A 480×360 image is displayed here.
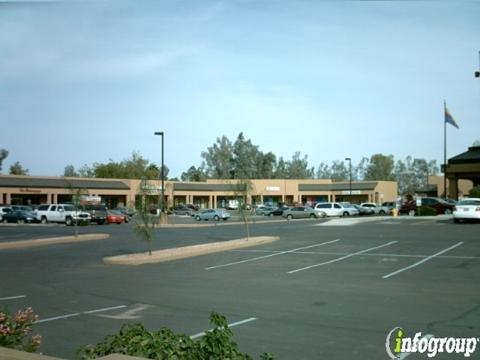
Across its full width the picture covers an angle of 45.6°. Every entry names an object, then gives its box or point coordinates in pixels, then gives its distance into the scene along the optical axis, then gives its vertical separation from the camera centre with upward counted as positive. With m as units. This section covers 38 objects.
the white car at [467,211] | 35.66 -1.11
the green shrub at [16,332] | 6.08 -1.53
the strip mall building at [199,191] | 77.88 +0.17
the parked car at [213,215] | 63.19 -2.56
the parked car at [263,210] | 74.84 -2.37
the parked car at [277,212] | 72.31 -2.51
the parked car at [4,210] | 58.44 -2.01
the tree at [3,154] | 112.76 +7.22
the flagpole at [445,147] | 53.19 +4.44
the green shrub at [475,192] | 50.06 +0.12
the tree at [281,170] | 157.50 +6.18
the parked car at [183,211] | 79.19 -2.72
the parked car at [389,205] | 67.91 -1.50
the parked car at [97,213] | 52.69 -2.04
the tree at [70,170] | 153.76 +5.67
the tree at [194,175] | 152.57 +4.90
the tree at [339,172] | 185.25 +6.81
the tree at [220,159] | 154.38 +8.98
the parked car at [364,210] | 67.44 -2.05
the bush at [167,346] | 5.08 -1.44
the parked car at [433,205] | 52.00 -1.15
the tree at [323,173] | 189.62 +6.50
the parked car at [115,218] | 55.53 -2.60
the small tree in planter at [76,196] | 31.07 -0.27
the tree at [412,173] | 170.12 +6.24
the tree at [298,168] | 160.31 +6.87
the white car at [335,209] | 62.94 -1.83
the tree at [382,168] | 172.88 +7.58
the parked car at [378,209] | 67.38 -1.88
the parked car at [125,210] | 66.18 -2.28
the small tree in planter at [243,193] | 28.17 -0.05
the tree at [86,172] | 142.74 +4.88
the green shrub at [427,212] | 49.00 -1.62
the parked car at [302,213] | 60.16 -2.19
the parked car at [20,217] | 55.34 -2.55
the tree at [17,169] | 138.62 +5.27
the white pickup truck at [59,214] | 50.72 -2.17
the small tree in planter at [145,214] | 21.61 -0.86
